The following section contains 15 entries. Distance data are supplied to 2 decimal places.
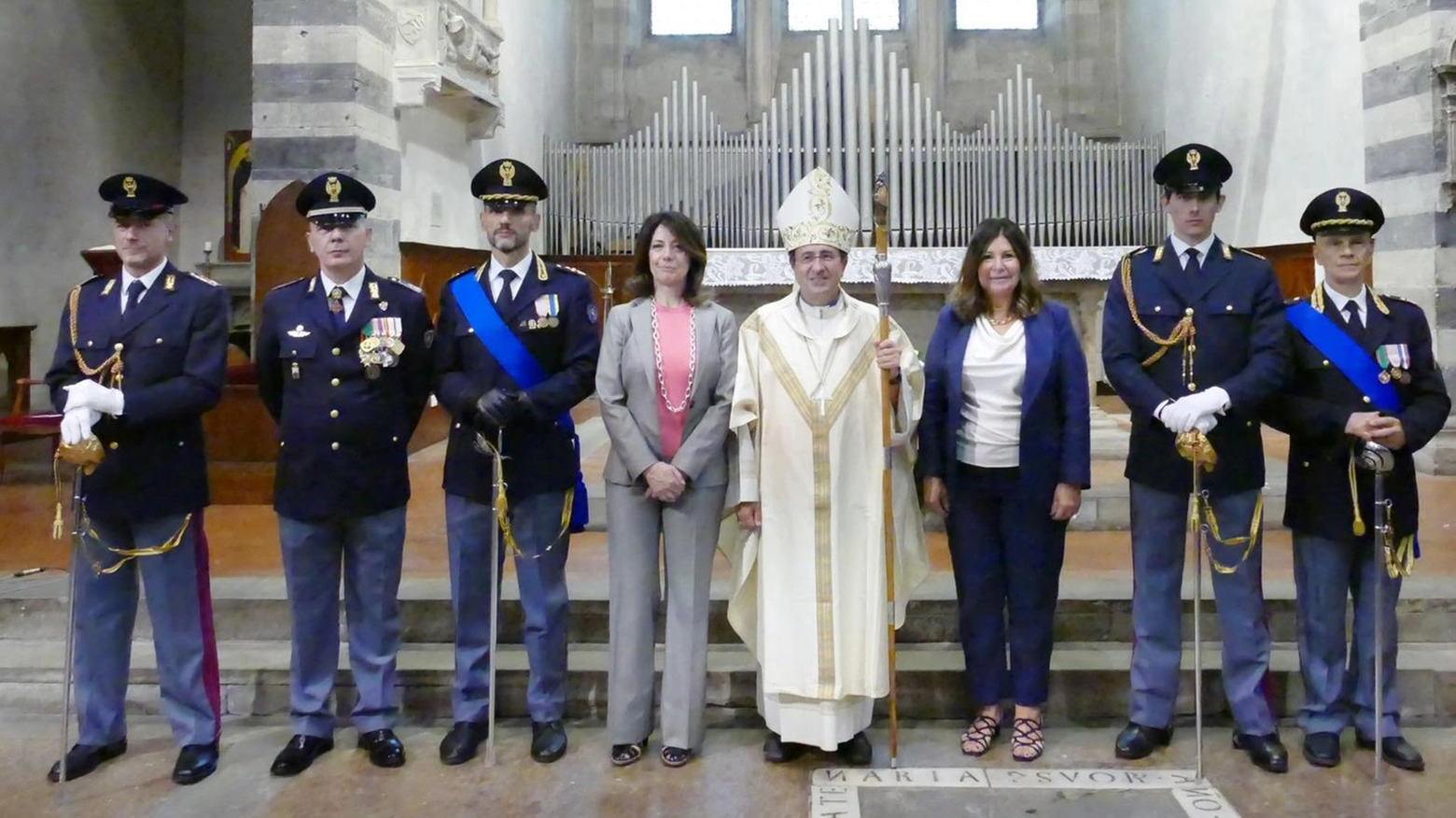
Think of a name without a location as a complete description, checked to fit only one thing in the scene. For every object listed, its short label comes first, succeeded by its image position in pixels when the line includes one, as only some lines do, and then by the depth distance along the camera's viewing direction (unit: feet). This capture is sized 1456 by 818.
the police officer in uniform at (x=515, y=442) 10.47
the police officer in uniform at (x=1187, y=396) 10.15
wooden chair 19.06
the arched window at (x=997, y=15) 37.93
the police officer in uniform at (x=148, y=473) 10.16
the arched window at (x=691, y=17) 38.34
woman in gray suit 10.35
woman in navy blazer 10.32
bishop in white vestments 10.14
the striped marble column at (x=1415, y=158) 20.54
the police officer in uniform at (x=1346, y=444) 10.07
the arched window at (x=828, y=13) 38.22
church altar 27.91
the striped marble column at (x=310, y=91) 20.39
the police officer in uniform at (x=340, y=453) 10.28
